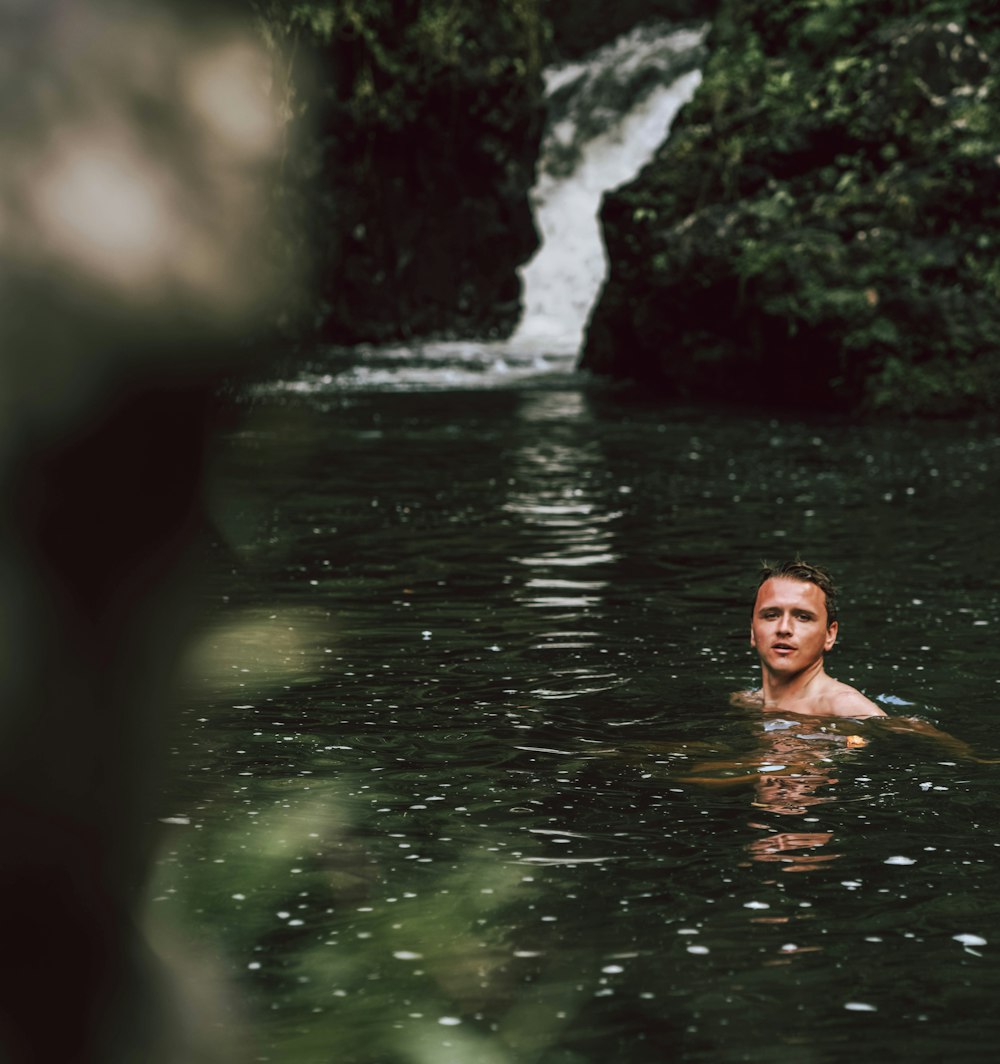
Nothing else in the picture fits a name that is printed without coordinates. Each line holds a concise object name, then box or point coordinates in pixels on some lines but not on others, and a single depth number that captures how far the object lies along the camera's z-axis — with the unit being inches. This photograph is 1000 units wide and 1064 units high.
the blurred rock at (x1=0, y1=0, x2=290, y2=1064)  70.9
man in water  273.0
